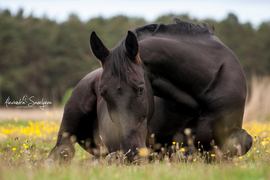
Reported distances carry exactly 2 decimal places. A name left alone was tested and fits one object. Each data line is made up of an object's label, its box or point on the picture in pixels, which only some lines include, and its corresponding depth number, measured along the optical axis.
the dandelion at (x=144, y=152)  10.88
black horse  12.87
